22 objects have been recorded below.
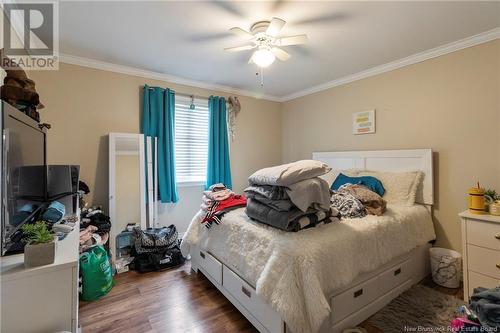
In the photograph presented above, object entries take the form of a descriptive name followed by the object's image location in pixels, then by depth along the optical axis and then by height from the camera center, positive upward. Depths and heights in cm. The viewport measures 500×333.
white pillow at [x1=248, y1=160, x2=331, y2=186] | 166 -4
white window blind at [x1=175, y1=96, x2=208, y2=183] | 348 +43
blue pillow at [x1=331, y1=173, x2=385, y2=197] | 268 -19
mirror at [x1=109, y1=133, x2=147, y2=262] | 279 -18
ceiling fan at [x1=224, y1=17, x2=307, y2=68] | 189 +111
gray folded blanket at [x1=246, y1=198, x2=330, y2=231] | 163 -37
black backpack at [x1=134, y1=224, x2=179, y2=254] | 273 -87
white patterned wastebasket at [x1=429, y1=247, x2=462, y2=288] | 222 -101
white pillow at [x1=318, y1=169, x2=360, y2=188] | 310 -10
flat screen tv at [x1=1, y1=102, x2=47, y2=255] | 99 -3
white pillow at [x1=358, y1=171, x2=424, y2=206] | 254 -23
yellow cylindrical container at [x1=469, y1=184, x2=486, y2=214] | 204 -32
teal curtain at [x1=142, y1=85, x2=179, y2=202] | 315 +52
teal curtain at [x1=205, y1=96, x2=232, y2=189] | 365 +37
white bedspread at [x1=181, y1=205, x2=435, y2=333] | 132 -62
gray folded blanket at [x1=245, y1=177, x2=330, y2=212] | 162 -20
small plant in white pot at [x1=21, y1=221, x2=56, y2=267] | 95 -32
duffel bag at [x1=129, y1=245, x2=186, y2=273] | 267 -109
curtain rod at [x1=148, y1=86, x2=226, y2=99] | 343 +111
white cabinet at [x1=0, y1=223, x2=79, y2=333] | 91 -52
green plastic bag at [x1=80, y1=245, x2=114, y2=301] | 209 -98
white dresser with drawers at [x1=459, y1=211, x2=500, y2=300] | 188 -72
